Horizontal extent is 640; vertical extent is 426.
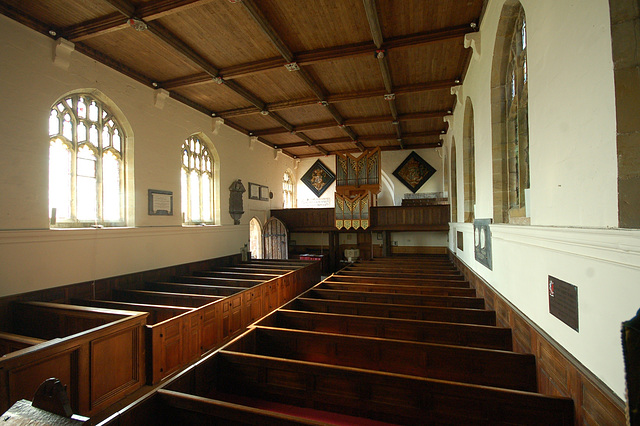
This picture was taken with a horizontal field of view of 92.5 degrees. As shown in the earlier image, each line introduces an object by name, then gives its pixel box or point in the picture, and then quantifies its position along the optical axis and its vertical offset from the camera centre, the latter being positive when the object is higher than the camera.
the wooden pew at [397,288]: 4.71 -1.13
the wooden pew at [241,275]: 6.73 -1.20
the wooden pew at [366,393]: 1.82 -1.17
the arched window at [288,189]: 13.24 +1.38
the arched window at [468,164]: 6.07 +1.09
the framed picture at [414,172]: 12.47 +1.93
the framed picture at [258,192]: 10.28 +1.03
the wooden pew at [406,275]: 5.93 -1.14
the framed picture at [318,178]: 13.68 +1.91
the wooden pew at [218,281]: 6.06 -1.21
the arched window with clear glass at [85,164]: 5.00 +1.08
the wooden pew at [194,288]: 5.55 -1.22
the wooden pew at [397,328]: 3.01 -1.17
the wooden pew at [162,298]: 4.84 -1.22
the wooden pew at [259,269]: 7.28 -1.20
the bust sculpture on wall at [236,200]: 9.18 +0.65
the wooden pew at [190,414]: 1.54 -1.03
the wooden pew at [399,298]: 4.12 -1.13
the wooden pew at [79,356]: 2.61 -1.29
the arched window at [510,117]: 3.34 +1.17
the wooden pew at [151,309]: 4.27 -1.21
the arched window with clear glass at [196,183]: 7.73 +1.06
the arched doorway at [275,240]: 10.89 -0.67
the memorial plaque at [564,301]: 1.86 -0.56
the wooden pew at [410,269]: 6.65 -1.15
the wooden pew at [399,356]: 2.38 -1.18
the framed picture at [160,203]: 6.44 +0.45
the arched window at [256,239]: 10.84 -0.63
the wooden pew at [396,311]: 3.63 -1.15
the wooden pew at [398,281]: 5.35 -1.14
